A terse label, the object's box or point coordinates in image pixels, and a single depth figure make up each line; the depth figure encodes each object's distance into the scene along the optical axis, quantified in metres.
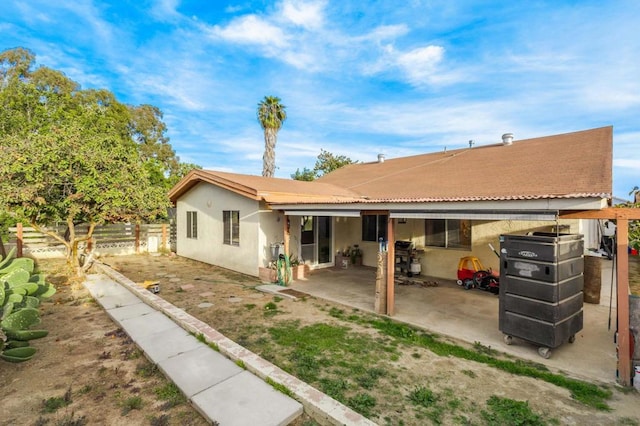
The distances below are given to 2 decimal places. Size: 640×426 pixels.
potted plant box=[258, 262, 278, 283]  9.58
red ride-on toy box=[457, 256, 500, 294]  8.51
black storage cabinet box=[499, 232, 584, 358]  4.58
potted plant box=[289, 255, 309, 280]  10.07
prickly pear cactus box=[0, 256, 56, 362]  4.05
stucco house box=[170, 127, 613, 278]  7.36
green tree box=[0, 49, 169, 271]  7.68
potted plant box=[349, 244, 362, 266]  12.41
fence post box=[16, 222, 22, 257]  12.11
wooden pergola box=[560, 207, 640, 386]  4.05
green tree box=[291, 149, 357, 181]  28.89
